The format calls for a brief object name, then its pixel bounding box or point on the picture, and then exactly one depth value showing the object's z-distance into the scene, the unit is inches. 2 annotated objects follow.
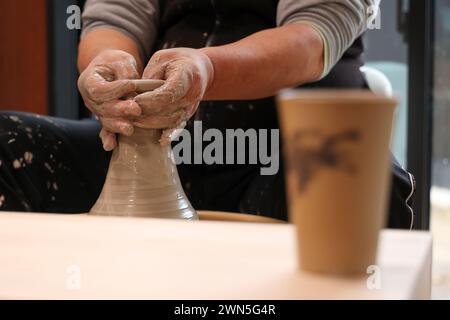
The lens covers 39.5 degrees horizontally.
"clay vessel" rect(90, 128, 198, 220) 34.1
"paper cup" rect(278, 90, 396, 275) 17.6
